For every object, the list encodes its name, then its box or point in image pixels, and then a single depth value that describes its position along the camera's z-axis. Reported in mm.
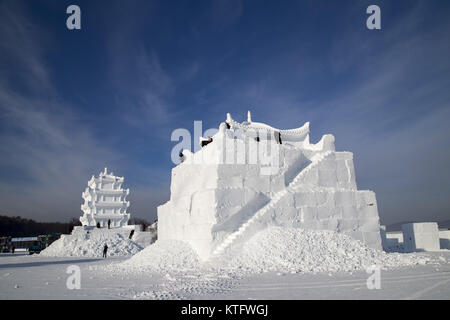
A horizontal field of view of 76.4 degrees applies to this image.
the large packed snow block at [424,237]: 20172
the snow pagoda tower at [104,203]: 46688
